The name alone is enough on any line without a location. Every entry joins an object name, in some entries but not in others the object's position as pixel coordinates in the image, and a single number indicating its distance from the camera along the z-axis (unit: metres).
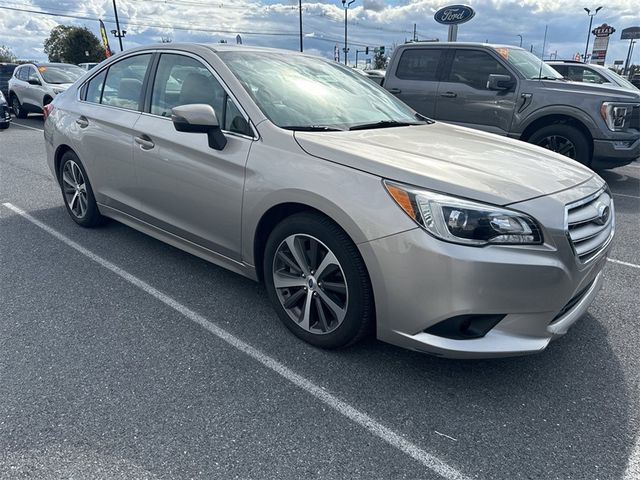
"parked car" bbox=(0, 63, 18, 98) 18.11
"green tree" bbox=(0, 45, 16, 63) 76.97
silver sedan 2.27
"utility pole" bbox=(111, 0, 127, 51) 37.87
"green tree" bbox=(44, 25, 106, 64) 68.19
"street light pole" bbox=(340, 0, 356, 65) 50.06
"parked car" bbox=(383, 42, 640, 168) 6.98
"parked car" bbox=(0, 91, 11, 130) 12.70
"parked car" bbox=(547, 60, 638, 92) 9.48
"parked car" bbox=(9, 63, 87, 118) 13.81
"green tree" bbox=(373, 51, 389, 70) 61.70
